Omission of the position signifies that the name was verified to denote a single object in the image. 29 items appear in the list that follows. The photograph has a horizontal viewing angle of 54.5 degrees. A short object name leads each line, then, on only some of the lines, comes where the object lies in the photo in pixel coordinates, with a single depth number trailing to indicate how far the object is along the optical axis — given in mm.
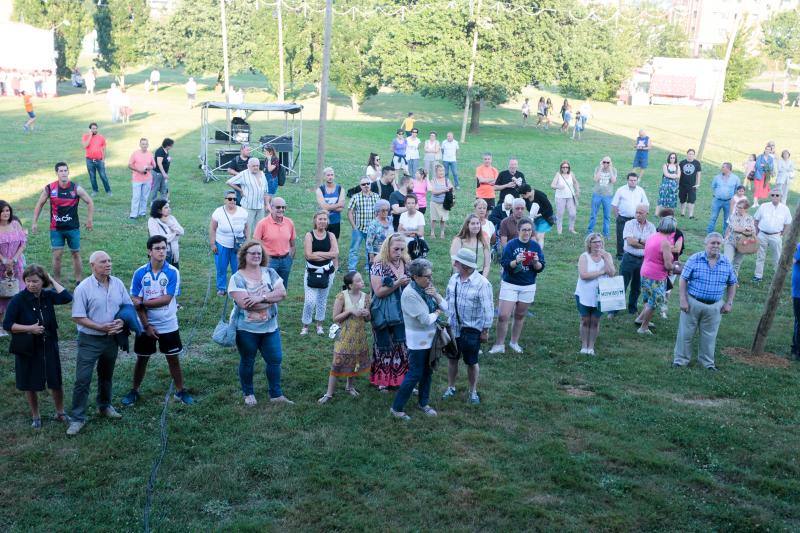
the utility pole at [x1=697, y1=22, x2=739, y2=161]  27062
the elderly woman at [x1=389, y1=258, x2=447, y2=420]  7430
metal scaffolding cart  23062
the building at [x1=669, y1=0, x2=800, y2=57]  113419
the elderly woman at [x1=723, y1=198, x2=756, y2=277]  13469
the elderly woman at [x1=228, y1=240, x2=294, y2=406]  7707
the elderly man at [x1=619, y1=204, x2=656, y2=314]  11609
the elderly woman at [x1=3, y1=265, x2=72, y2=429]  7059
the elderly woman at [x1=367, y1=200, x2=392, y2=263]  11546
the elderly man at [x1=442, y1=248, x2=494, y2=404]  7816
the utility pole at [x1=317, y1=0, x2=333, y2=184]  19125
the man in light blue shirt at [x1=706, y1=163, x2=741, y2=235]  17172
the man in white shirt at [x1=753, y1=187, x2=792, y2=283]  13961
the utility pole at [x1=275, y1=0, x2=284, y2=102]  42581
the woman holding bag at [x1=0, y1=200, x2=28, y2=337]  9312
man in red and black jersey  11203
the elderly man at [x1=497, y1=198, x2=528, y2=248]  10742
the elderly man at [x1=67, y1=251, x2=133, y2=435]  7125
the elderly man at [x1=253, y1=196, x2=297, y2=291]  10219
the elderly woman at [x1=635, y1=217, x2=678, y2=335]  10828
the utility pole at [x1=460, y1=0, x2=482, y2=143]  36844
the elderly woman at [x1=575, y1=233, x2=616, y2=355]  9875
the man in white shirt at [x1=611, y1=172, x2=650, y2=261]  14227
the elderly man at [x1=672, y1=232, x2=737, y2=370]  9430
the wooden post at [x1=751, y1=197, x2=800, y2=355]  10125
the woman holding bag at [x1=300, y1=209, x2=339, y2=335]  9914
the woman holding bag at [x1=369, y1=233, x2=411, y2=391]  8094
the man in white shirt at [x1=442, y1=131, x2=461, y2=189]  22859
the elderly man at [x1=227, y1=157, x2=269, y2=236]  12883
